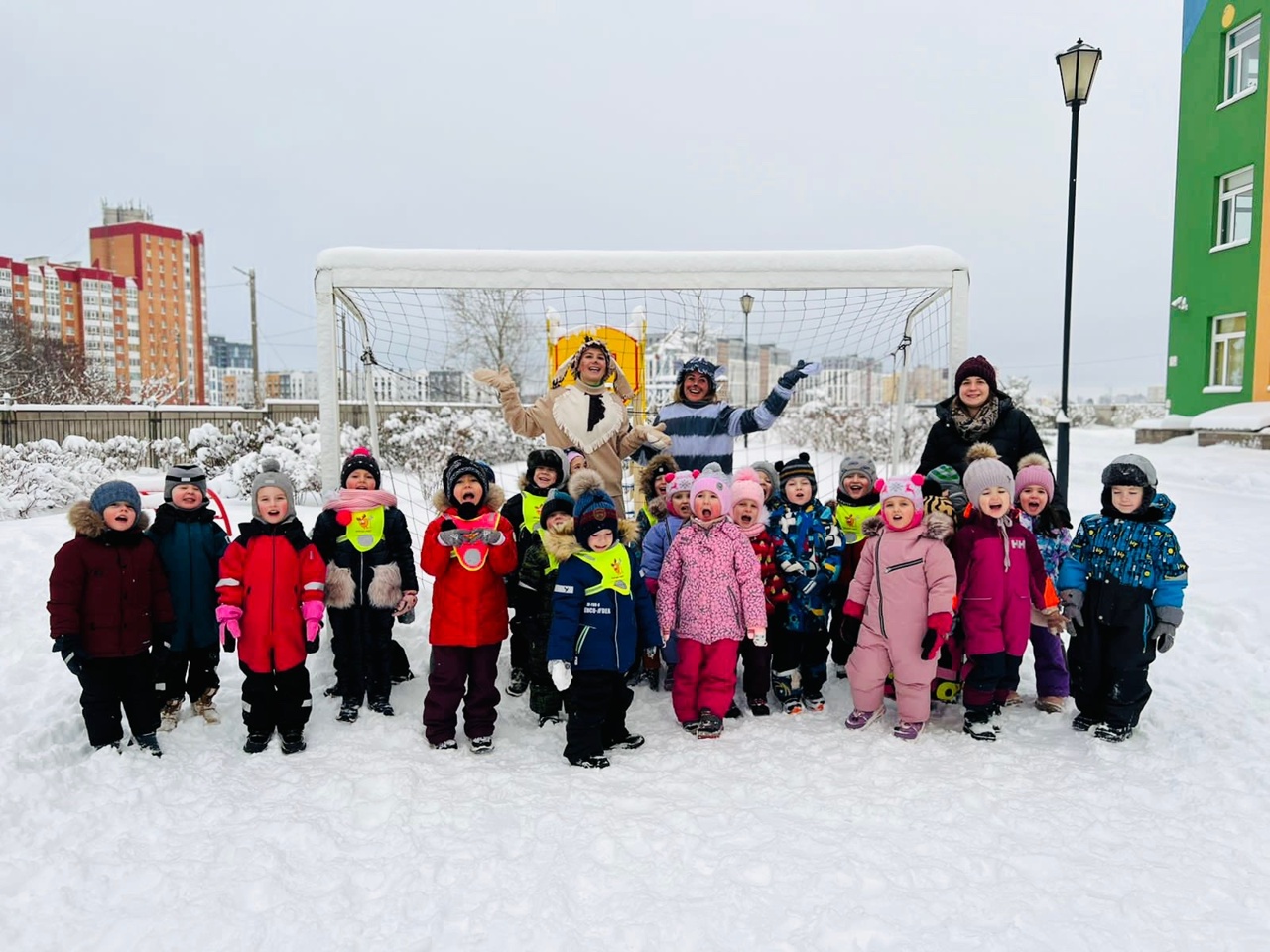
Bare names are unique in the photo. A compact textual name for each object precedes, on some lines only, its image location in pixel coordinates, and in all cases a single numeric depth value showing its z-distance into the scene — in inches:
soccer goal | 213.3
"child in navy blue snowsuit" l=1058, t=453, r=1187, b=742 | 148.2
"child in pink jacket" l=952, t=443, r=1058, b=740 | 155.9
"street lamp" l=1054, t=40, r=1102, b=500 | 317.4
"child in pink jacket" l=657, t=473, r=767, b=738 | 159.6
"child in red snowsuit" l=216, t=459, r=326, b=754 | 148.4
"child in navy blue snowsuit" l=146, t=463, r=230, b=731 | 156.9
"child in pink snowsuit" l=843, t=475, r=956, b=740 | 154.5
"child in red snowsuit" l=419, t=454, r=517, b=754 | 153.1
